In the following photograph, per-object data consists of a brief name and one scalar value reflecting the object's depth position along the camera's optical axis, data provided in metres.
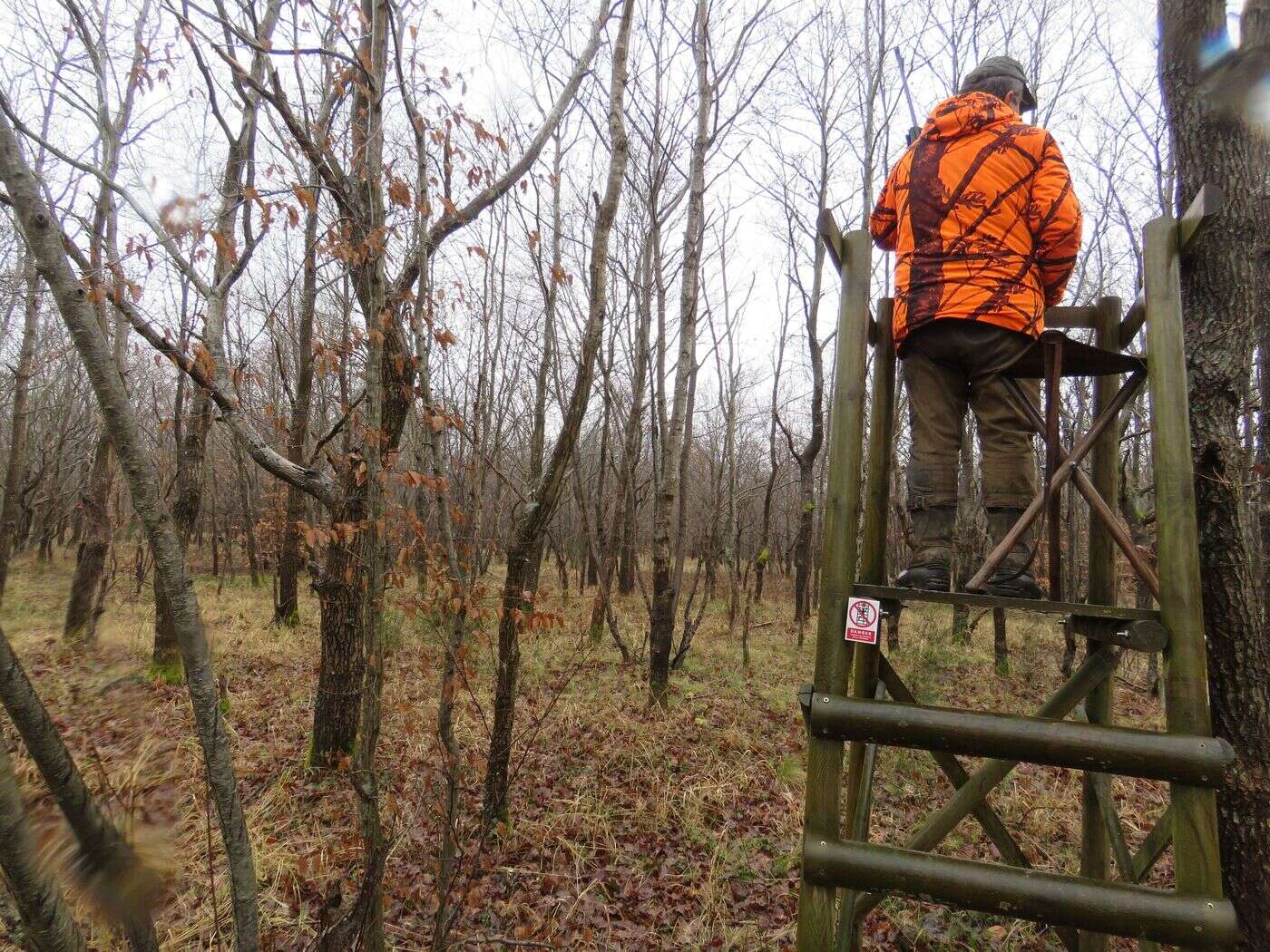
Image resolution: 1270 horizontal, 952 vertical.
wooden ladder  1.53
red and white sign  1.88
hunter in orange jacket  2.09
